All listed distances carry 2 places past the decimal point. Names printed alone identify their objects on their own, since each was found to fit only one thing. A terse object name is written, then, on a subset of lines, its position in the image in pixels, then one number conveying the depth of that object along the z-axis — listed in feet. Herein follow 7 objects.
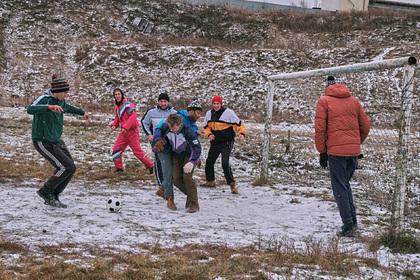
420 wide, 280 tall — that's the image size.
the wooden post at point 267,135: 32.48
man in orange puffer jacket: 19.54
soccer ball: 22.75
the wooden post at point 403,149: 18.02
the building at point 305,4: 129.90
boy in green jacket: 22.81
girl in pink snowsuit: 33.01
